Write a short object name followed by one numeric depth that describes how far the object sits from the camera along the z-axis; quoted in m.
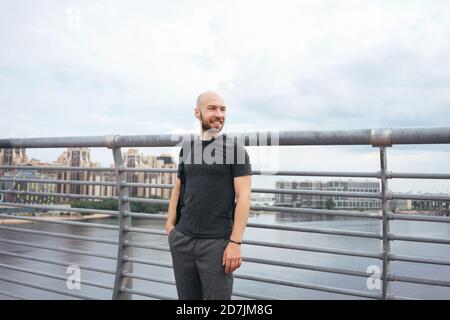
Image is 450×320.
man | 1.95
